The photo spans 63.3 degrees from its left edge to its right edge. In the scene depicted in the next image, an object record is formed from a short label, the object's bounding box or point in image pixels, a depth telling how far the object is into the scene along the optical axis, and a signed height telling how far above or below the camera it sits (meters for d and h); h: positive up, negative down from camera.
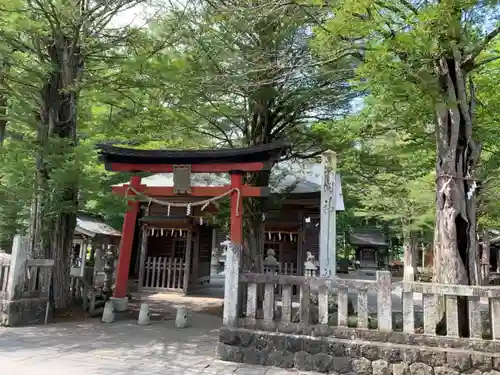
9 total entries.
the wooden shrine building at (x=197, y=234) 15.91 +0.99
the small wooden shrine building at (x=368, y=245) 35.69 +1.60
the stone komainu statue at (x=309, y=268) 9.05 -0.15
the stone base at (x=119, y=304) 10.59 -1.31
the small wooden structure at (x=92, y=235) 20.12 +0.88
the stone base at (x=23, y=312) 8.61 -1.35
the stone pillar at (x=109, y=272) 12.52 -0.59
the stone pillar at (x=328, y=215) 7.95 +0.93
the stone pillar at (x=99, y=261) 14.10 -0.30
